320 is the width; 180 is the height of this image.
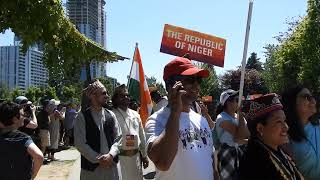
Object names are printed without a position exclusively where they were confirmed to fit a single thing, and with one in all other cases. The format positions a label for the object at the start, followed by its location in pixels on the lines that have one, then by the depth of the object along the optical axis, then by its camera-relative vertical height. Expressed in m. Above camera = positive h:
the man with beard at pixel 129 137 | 3.84 -0.83
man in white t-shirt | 1.80 -0.36
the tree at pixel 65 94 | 37.45 -3.04
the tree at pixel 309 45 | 15.36 +2.16
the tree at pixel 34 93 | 41.87 -3.49
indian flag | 5.23 -0.19
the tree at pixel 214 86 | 36.24 -0.83
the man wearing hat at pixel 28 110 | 6.10 -0.91
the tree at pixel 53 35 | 3.58 +0.45
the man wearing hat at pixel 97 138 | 3.42 -0.78
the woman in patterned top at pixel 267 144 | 1.89 -0.42
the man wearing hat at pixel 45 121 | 7.93 -1.41
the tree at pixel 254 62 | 50.84 +3.49
